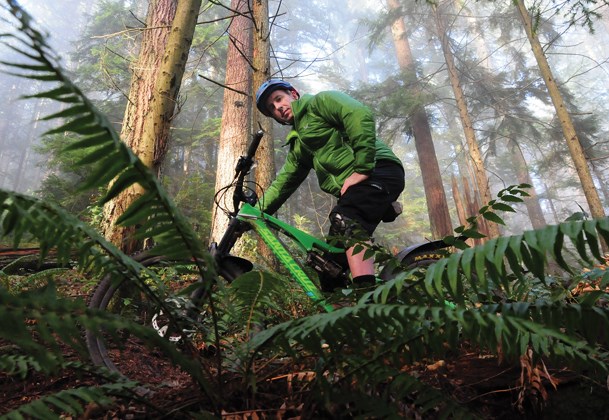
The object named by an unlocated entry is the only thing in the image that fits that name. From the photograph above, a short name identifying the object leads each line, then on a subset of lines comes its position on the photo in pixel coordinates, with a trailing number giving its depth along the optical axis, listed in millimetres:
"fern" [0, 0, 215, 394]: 860
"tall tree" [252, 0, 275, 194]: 5438
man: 2850
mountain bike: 2619
